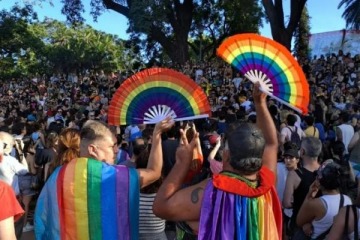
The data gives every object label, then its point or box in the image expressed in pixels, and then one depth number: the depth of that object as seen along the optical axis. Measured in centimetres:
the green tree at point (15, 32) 2502
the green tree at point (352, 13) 2228
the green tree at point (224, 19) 3017
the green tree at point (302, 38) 2939
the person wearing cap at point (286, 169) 444
